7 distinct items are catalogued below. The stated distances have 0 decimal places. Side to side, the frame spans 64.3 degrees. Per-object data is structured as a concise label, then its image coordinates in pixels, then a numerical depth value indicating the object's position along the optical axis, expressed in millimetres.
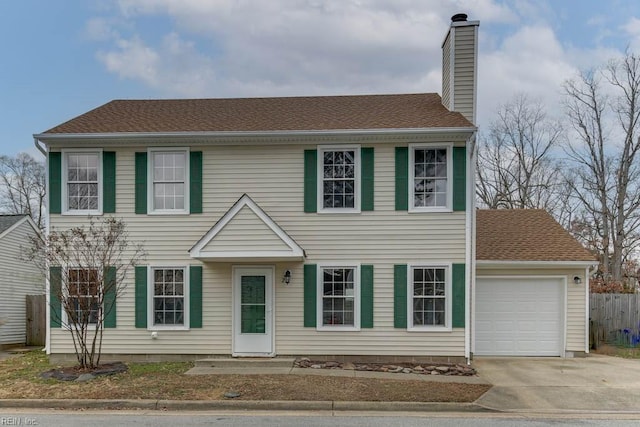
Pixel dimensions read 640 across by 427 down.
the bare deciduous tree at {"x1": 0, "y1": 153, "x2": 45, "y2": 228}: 37750
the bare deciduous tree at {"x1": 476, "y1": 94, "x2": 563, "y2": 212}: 29719
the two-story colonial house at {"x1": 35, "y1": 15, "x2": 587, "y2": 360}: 11664
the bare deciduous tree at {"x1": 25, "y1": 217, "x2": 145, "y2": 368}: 10719
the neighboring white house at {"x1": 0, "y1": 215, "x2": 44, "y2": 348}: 16094
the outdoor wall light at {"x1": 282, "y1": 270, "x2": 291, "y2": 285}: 11836
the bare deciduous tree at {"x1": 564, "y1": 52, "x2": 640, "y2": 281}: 25562
